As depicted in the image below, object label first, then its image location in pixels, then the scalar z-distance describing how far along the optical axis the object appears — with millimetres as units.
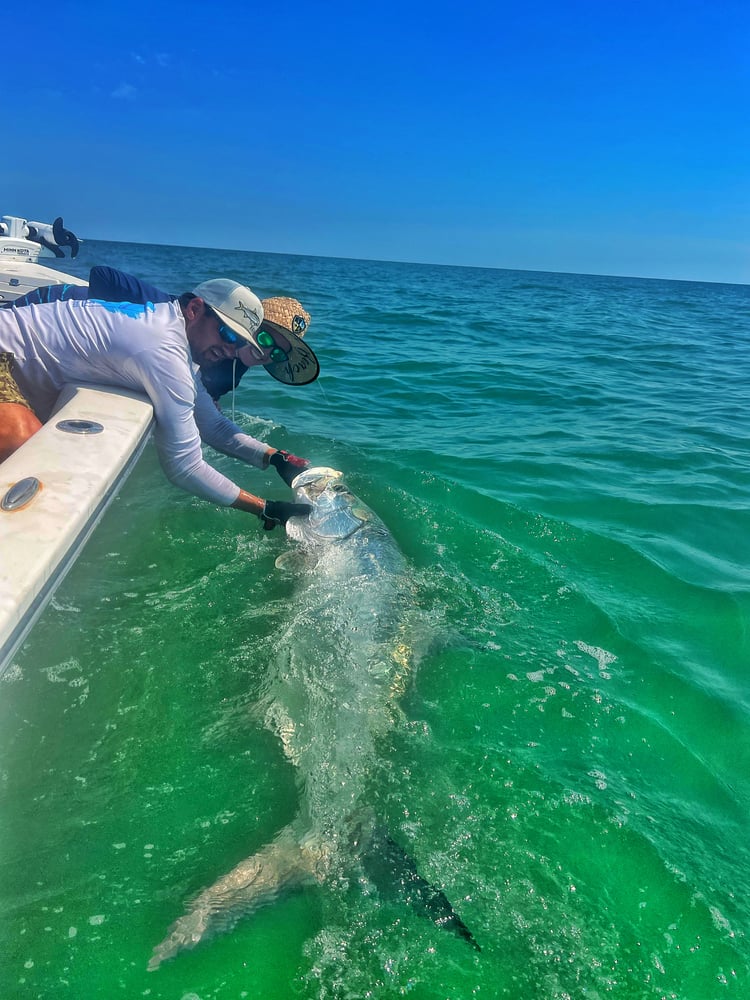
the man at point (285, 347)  4531
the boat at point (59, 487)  2189
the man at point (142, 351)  3549
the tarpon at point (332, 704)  2441
